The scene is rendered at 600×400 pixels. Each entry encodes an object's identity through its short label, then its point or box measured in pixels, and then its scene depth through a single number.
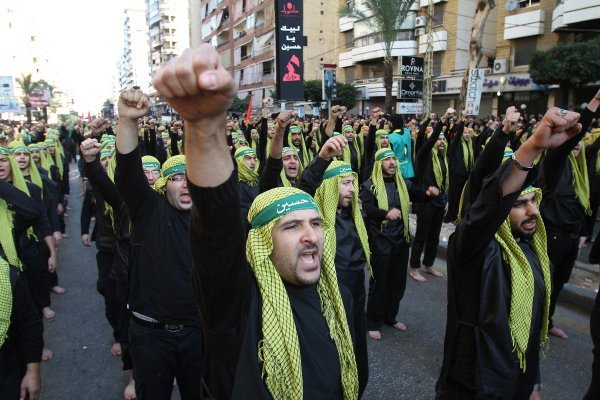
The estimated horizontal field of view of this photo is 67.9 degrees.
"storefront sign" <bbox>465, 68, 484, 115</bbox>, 11.27
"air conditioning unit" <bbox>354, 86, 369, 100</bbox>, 35.19
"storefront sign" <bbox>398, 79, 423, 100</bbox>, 13.30
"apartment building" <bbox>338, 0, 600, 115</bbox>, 21.66
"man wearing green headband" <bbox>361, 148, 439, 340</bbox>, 4.76
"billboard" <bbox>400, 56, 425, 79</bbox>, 14.06
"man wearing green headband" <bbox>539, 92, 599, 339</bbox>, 4.52
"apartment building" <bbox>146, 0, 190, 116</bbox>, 90.06
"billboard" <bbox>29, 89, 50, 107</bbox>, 41.21
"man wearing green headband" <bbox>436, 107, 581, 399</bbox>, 2.17
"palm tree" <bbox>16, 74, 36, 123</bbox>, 57.57
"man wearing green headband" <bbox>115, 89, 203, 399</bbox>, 2.70
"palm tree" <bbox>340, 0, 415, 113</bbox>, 20.22
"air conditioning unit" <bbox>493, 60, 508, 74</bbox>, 25.22
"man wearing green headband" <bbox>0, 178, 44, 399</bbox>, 2.32
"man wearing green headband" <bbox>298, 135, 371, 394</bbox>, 3.12
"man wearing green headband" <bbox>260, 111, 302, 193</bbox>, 3.66
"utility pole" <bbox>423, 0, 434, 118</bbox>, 18.77
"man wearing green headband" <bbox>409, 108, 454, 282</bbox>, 6.06
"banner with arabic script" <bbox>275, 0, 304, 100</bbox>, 8.63
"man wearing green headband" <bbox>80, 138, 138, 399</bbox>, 3.26
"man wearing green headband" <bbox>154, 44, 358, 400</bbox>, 1.01
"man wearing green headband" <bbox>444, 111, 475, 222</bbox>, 9.31
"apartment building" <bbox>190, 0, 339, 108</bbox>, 43.03
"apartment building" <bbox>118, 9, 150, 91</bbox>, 118.56
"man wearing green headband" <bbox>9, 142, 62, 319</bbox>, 4.57
